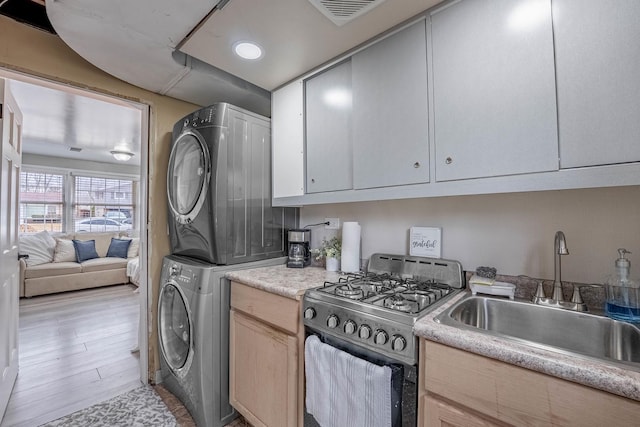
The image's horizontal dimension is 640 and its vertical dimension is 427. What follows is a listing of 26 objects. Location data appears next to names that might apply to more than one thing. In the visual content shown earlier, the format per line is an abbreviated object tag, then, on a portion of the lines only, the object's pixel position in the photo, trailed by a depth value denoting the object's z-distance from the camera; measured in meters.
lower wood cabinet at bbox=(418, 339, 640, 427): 0.67
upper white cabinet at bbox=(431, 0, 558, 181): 1.01
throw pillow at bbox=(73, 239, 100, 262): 4.98
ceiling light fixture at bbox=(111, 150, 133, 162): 4.45
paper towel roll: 1.79
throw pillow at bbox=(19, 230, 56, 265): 4.54
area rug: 1.71
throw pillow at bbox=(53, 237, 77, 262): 4.81
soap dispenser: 0.94
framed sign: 1.54
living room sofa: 4.33
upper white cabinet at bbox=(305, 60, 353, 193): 1.63
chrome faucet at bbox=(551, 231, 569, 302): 1.08
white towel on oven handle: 1.00
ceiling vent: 1.23
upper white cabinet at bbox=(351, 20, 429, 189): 1.31
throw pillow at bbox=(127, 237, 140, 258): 5.44
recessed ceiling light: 1.54
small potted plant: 1.89
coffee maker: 1.97
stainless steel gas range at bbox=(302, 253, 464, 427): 0.99
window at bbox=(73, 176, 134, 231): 5.66
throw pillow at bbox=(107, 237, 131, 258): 5.36
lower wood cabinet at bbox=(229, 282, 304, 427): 1.33
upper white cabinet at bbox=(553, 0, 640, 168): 0.87
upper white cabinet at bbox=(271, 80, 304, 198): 1.87
